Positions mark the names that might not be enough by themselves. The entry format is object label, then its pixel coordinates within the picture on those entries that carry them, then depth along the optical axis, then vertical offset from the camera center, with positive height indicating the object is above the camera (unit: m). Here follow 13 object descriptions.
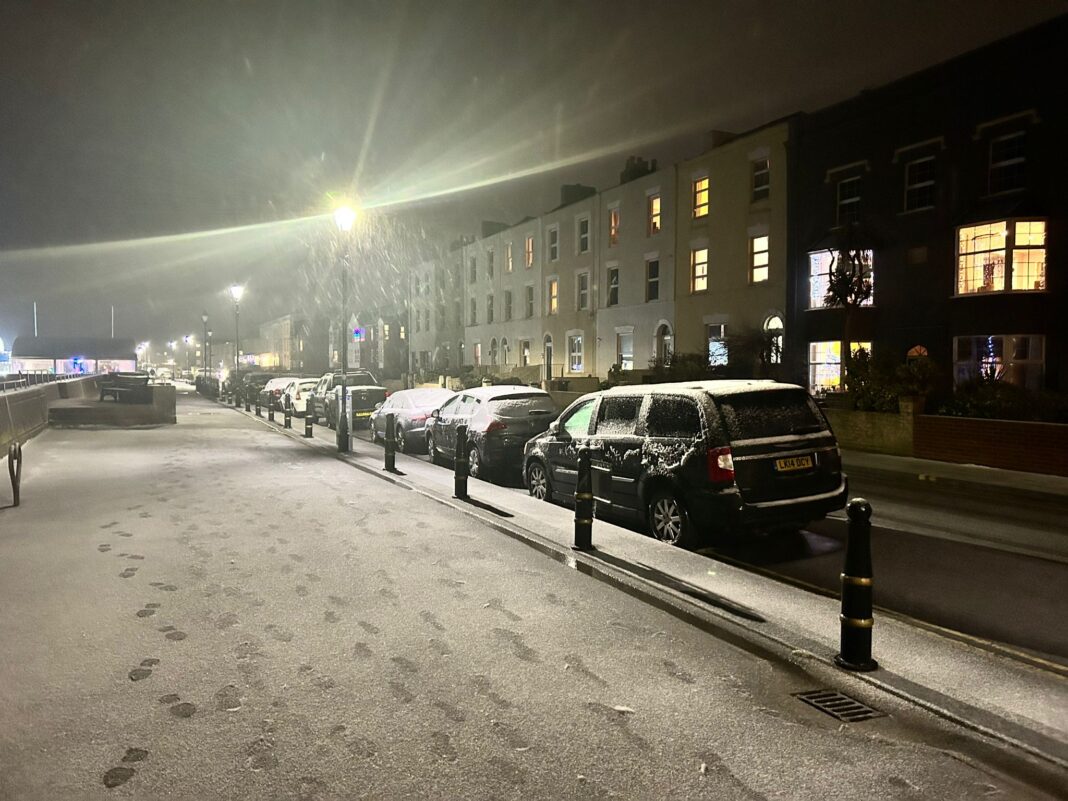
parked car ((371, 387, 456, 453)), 18.67 -0.98
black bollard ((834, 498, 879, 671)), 4.94 -1.51
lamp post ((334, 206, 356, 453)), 17.89 +1.75
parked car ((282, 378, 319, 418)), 32.16 -1.02
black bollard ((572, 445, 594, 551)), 8.11 -1.43
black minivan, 7.81 -0.98
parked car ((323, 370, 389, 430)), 25.69 -1.00
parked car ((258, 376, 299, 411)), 37.33 -0.87
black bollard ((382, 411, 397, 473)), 14.92 -1.46
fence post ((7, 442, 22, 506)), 11.11 -1.48
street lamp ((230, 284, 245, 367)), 39.06 +4.09
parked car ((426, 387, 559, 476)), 13.80 -0.95
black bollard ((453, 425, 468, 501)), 11.45 -1.44
